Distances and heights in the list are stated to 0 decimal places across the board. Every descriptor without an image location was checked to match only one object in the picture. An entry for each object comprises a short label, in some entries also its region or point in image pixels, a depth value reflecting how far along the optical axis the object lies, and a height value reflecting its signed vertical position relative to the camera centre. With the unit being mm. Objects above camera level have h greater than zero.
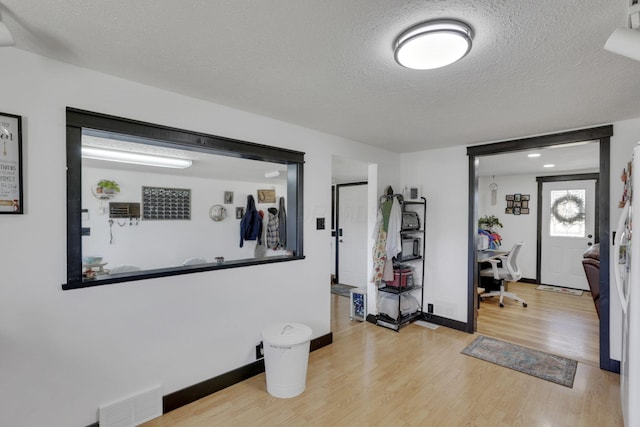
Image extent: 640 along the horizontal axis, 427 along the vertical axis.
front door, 5332 -310
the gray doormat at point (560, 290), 5146 -1363
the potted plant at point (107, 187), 4270 +338
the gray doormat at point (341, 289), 5129 -1388
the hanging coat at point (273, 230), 5514 -345
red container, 3604 -788
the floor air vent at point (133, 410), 1834 -1251
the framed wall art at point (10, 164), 1536 +239
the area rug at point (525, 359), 2588 -1377
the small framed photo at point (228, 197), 5504 +256
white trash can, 2230 -1113
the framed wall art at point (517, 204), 5922 +167
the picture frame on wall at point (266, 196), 5859 +295
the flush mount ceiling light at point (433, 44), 1299 +764
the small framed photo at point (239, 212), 5691 -15
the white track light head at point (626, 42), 1150 +661
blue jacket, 5582 -236
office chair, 4570 -919
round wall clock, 5332 -34
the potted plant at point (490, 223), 6043 -218
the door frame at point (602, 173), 2633 +343
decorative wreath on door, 5422 +64
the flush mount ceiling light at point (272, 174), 4577 +574
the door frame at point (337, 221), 5805 -180
